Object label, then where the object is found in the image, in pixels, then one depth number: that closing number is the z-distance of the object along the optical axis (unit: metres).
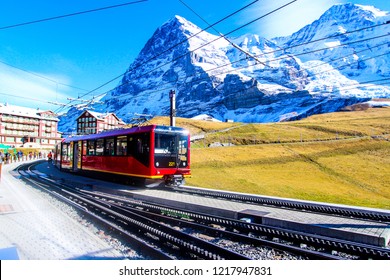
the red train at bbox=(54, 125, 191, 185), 15.30
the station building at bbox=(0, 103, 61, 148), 88.44
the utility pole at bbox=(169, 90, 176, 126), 21.88
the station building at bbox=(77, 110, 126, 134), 93.00
